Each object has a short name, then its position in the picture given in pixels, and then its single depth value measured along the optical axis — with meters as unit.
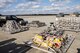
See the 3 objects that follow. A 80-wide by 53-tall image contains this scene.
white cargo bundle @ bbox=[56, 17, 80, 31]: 8.52
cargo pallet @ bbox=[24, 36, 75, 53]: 3.93
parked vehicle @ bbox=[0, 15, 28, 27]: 10.67
